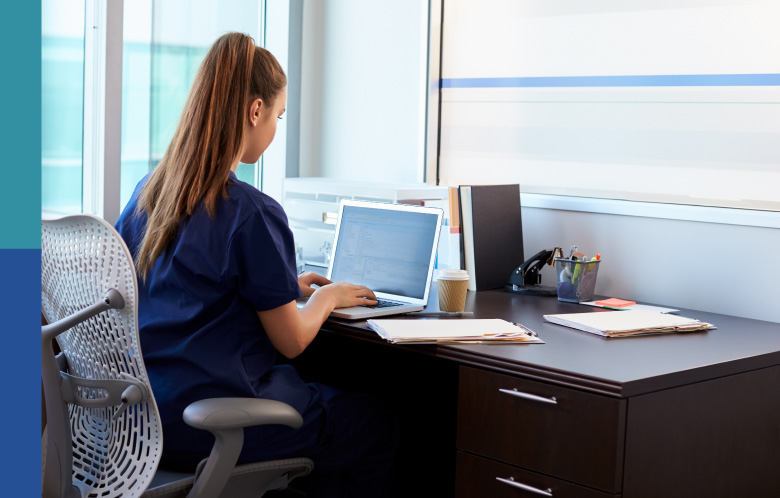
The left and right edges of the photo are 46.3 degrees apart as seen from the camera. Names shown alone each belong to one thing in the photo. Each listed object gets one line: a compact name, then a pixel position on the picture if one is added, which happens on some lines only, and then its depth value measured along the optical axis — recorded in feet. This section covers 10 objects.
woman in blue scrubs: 5.23
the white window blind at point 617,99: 6.75
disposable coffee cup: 6.45
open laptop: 6.66
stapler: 7.41
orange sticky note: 6.95
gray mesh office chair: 4.70
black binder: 7.47
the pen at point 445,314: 6.40
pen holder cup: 7.02
